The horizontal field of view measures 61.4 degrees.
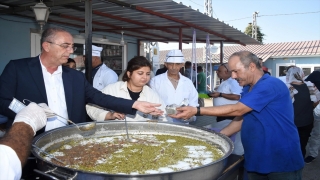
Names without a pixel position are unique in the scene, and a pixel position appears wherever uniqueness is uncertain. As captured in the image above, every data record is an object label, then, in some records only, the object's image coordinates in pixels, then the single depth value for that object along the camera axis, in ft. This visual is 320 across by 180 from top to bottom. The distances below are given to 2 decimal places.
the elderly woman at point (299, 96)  16.16
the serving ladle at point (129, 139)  8.06
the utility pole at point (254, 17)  104.78
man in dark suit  7.39
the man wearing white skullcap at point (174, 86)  13.23
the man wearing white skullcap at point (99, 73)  16.60
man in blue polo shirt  7.51
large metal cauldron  4.27
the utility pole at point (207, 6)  72.54
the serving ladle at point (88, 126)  7.47
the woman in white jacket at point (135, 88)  9.91
